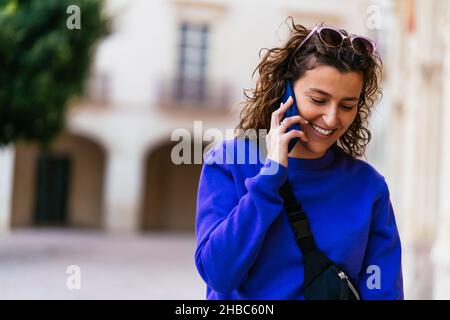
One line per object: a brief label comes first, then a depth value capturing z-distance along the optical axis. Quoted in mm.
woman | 4040
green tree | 20998
